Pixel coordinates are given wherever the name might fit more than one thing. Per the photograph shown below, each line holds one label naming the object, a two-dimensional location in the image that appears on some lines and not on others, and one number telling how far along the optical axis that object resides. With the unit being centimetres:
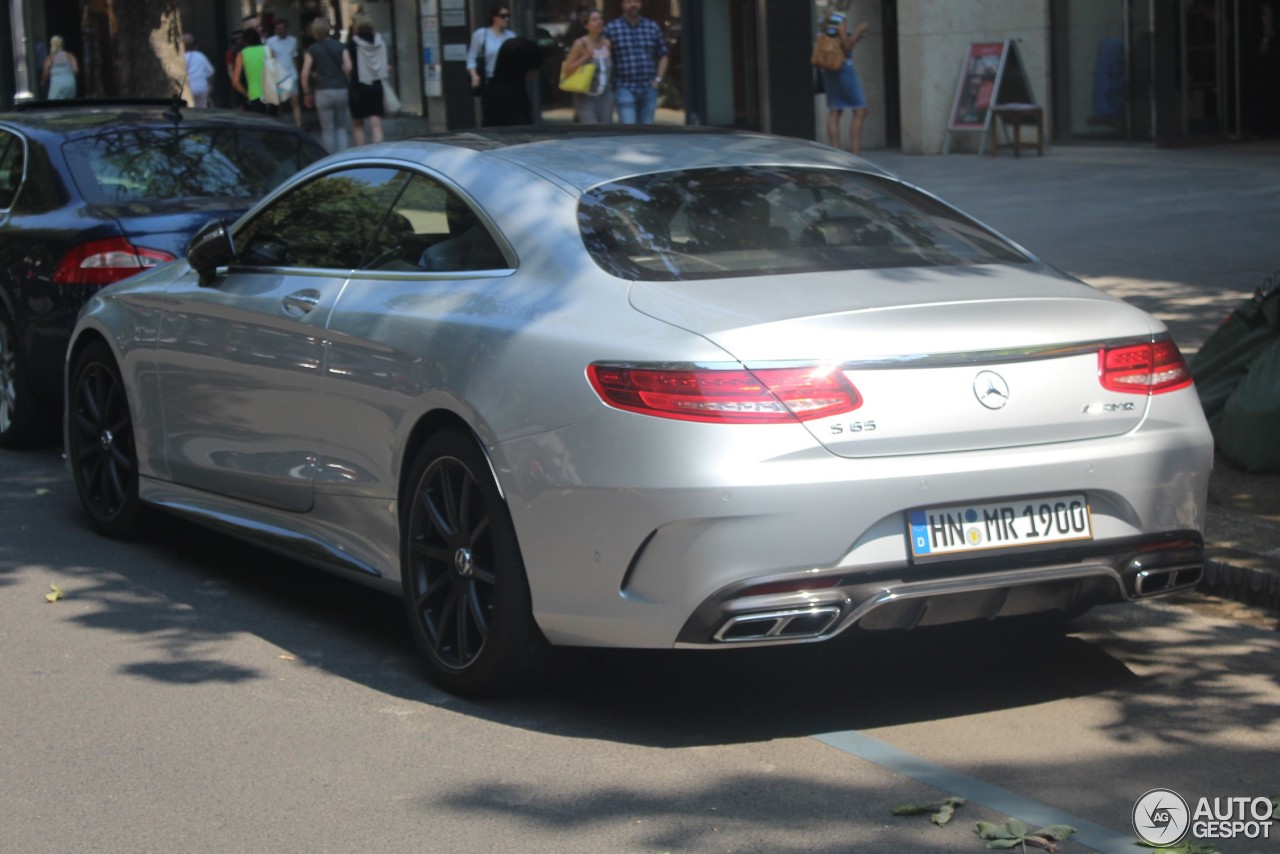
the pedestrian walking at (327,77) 2161
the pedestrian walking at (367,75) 2286
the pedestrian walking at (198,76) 2625
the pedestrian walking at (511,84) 1898
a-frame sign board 2362
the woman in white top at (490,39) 2009
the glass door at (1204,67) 2252
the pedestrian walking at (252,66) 2528
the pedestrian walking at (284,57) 2447
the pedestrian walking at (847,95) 2147
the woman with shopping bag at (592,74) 1997
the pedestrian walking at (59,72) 2784
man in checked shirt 1986
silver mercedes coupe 469
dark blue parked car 907
